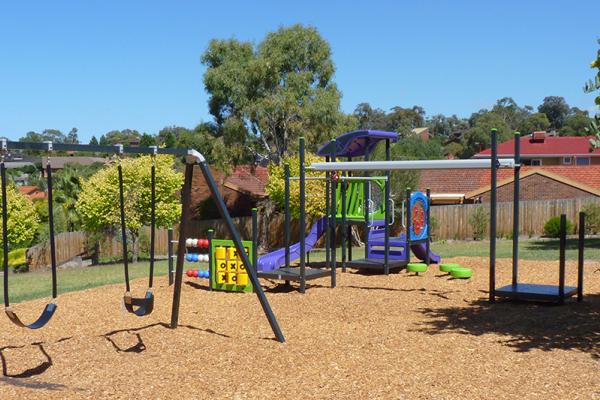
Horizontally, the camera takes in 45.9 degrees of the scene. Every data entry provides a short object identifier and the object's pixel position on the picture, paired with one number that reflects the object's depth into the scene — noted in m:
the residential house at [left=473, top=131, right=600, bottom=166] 54.81
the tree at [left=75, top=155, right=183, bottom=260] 26.64
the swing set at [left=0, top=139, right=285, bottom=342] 6.33
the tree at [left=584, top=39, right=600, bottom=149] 6.50
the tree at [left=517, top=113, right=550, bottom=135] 100.00
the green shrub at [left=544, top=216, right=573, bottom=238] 27.23
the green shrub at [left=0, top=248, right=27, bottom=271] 28.59
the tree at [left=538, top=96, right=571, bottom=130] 118.94
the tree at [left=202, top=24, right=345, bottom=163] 30.53
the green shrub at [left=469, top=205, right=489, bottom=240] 30.55
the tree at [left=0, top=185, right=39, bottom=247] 29.45
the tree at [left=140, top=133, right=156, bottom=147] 63.87
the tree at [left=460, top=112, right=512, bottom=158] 80.38
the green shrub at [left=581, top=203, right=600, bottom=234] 29.45
